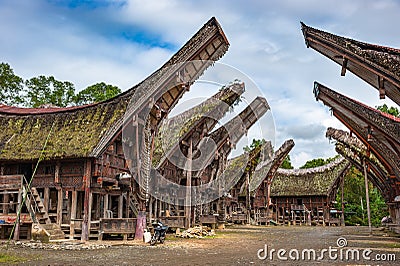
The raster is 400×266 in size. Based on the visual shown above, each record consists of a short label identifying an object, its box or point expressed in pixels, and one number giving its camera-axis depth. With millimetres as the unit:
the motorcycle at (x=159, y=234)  14190
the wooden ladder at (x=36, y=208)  14828
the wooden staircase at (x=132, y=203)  18219
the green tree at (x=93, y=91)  32344
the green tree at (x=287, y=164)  60016
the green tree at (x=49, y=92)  32156
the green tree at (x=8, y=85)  30281
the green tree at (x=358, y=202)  35625
